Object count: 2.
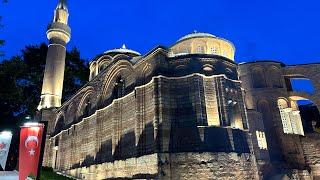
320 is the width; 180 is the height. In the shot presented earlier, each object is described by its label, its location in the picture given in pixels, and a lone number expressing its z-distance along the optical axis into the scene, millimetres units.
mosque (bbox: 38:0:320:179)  12180
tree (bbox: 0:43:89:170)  13126
